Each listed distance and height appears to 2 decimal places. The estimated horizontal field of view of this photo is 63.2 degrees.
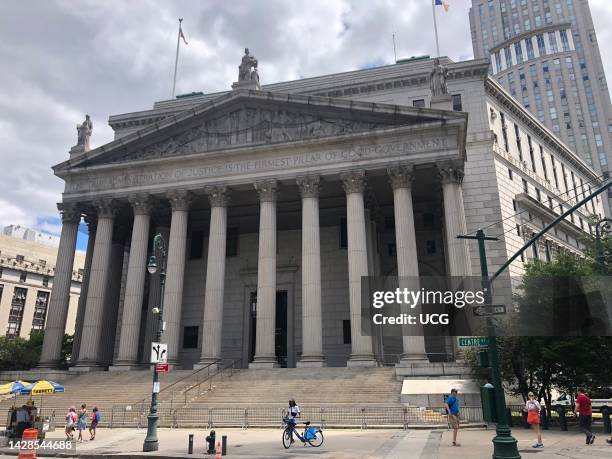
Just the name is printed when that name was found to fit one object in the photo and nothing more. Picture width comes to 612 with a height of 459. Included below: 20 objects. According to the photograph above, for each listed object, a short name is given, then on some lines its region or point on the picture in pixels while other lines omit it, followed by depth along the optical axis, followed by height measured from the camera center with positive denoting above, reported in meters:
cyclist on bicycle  17.09 -1.56
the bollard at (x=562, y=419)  21.34 -2.21
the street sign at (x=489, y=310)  14.17 +1.60
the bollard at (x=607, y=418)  19.29 -1.98
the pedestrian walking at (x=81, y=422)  20.55 -2.06
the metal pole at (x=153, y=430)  16.41 -1.93
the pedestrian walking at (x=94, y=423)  20.48 -2.10
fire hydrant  15.23 -2.17
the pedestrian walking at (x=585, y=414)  16.94 -1.63
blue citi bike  16.95 -2.19
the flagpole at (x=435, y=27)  44.73 +29.66
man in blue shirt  16.61 -1.44
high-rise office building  97.88 +59.66
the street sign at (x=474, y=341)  15.12 +0.75
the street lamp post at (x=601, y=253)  21.04 +4.84
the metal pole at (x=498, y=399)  11.81 -0.82
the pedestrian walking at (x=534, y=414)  16.12 -1.59
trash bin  13.19 -0.97
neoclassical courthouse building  32.97 +12.28
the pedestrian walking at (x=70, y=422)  20.19 -2.05
